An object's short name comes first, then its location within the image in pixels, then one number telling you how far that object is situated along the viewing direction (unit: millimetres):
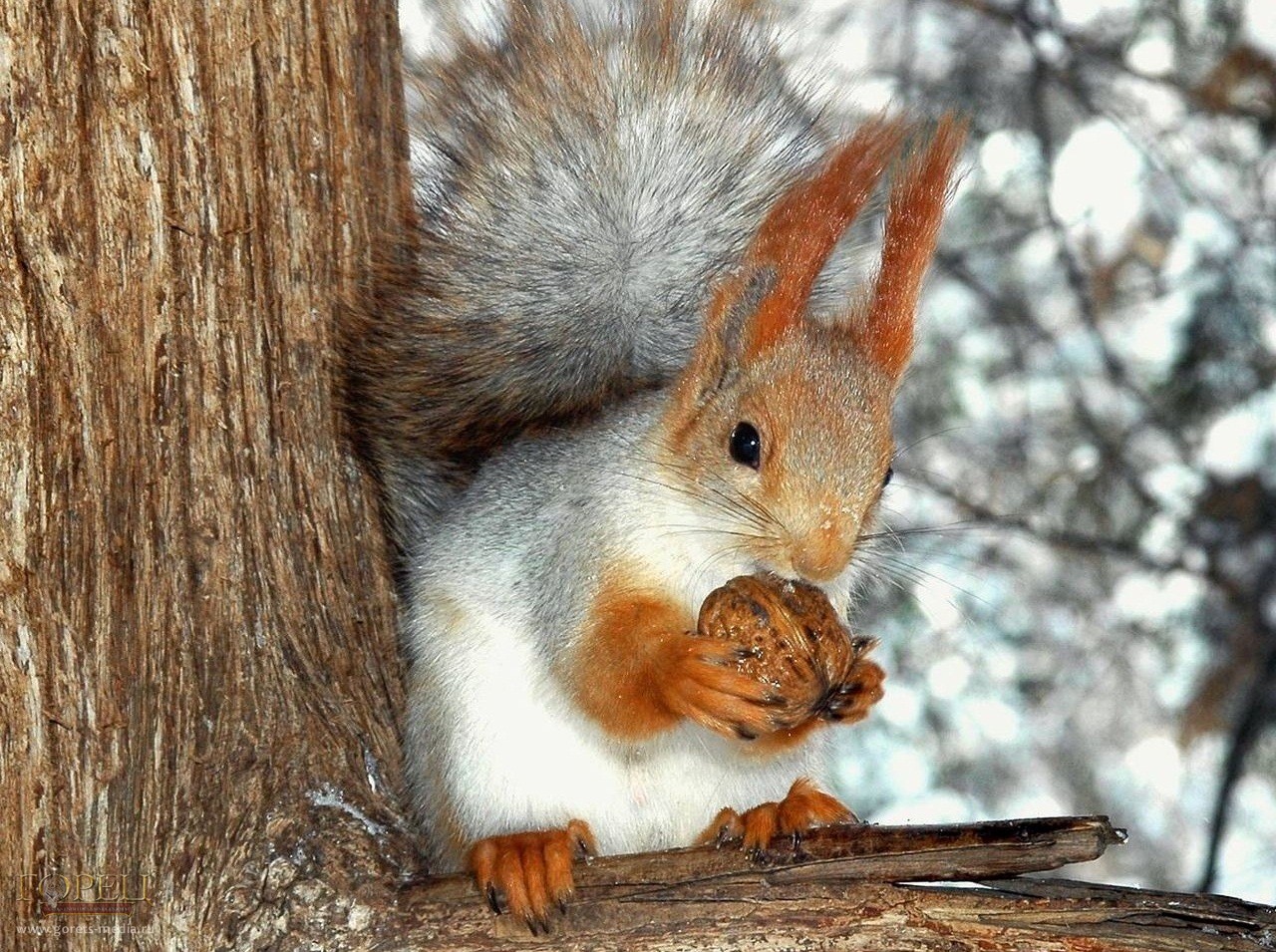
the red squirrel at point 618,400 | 1378
